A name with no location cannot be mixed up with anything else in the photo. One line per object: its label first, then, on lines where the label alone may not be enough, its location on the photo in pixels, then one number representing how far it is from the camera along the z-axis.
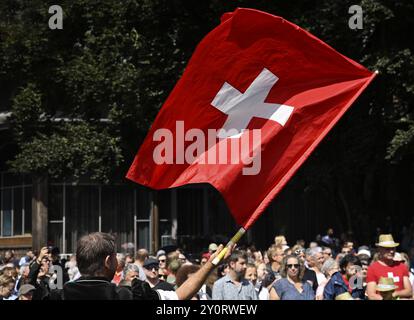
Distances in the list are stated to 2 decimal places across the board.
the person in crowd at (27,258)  24.83
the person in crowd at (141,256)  15.46
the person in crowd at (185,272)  11.89
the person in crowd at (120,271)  13.25
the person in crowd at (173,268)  13.52
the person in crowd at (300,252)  15.32
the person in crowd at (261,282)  13.23
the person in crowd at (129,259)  17.05
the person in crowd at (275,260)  14.69
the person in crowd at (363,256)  15.31
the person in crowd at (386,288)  10.91
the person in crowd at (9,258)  23.86
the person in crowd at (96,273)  5.46
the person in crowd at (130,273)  11.59
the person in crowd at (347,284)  12.77
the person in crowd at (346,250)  19.03
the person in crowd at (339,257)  17.11
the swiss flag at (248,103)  8.87
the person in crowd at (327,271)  13.25
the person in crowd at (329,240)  24.17
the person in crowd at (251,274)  13.43
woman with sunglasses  11.87
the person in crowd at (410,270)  14.53
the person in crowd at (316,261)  15.26
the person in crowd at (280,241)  18.64
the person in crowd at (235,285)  12.12
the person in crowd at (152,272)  12.23
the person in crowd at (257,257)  17.73
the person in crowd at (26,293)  10.71
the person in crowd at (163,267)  14.19
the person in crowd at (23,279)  12.58
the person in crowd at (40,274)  10.91
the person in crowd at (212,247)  16.90
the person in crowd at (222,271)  13.23
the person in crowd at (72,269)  19.60
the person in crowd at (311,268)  13.49
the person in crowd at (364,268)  13.73
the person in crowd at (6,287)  11.66
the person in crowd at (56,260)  17.23
